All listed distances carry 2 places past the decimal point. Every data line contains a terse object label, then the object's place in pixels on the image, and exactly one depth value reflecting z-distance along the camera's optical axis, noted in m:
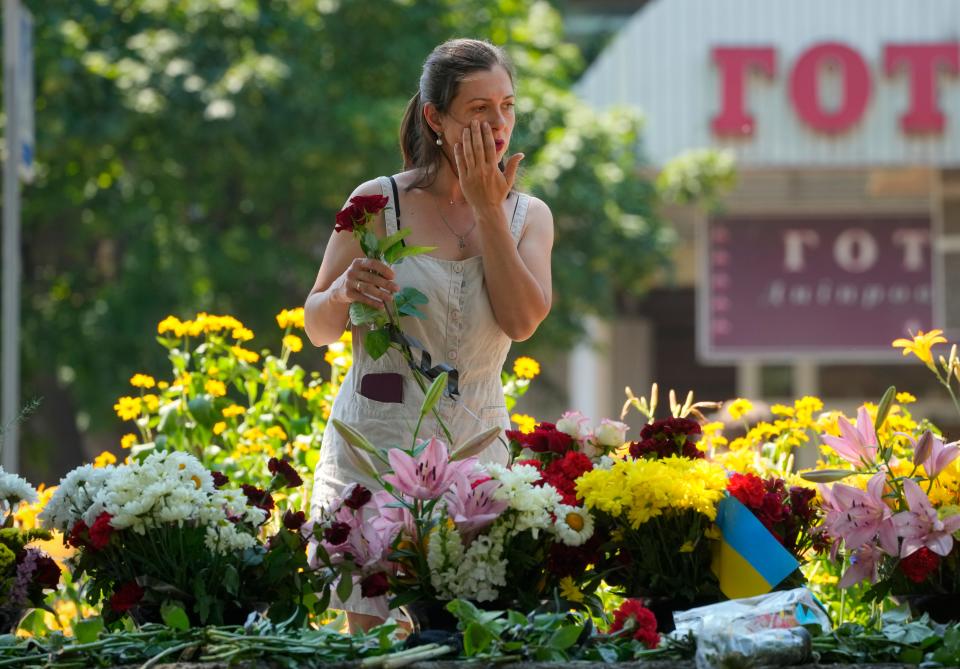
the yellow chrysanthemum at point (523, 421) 7.75
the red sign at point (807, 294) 31.05
